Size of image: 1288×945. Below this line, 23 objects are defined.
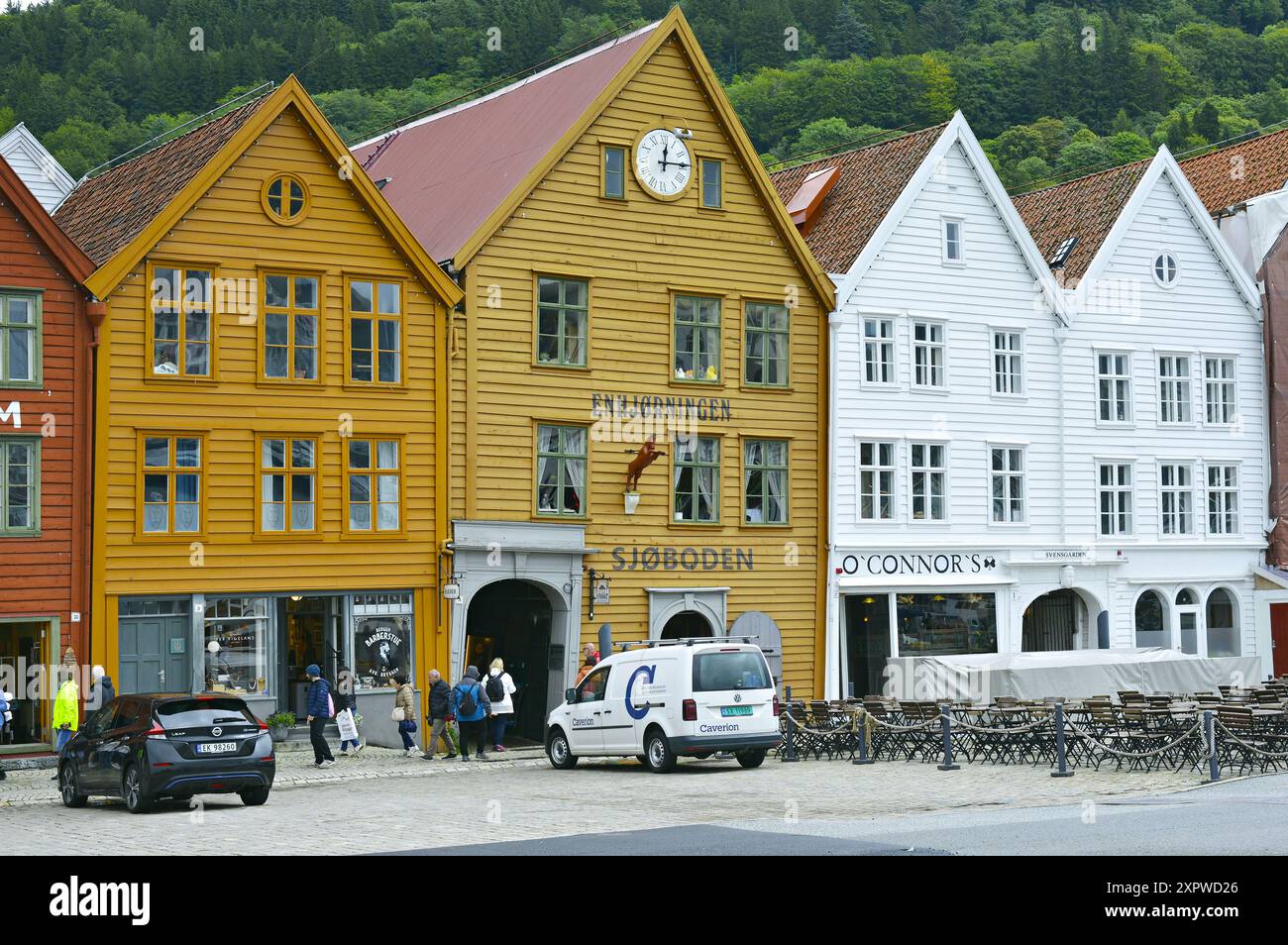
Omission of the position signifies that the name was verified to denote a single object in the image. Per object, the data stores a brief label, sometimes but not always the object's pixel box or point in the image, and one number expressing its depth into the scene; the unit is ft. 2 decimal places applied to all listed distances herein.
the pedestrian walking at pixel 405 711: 101.50
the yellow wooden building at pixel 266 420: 98.43
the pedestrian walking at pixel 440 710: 99.76
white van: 85.76
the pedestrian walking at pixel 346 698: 99.60
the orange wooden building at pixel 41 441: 95.20
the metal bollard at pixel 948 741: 87.45
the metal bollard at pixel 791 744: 93.71
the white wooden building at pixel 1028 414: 127.24
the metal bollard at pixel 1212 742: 76.48
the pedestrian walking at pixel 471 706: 99.45
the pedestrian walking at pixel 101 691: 93.20
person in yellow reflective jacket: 89.20
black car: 71.05
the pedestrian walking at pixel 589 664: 107.14
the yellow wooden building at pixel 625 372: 110.83
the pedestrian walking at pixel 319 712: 93.09
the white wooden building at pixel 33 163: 138.92
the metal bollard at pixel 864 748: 93.04
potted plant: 100.27
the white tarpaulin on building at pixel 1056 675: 107.86
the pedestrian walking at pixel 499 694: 102.94
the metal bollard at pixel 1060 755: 81.76
